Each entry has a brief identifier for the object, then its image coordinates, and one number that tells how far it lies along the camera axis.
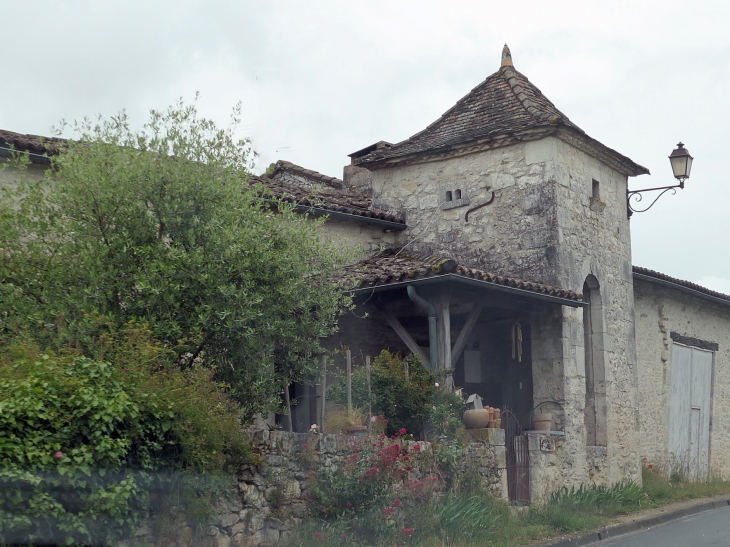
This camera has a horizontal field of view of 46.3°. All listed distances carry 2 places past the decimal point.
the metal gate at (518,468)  10.93
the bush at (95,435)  5.47
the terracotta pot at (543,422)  11.94
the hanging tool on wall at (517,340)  12.57
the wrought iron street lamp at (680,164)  14.13
